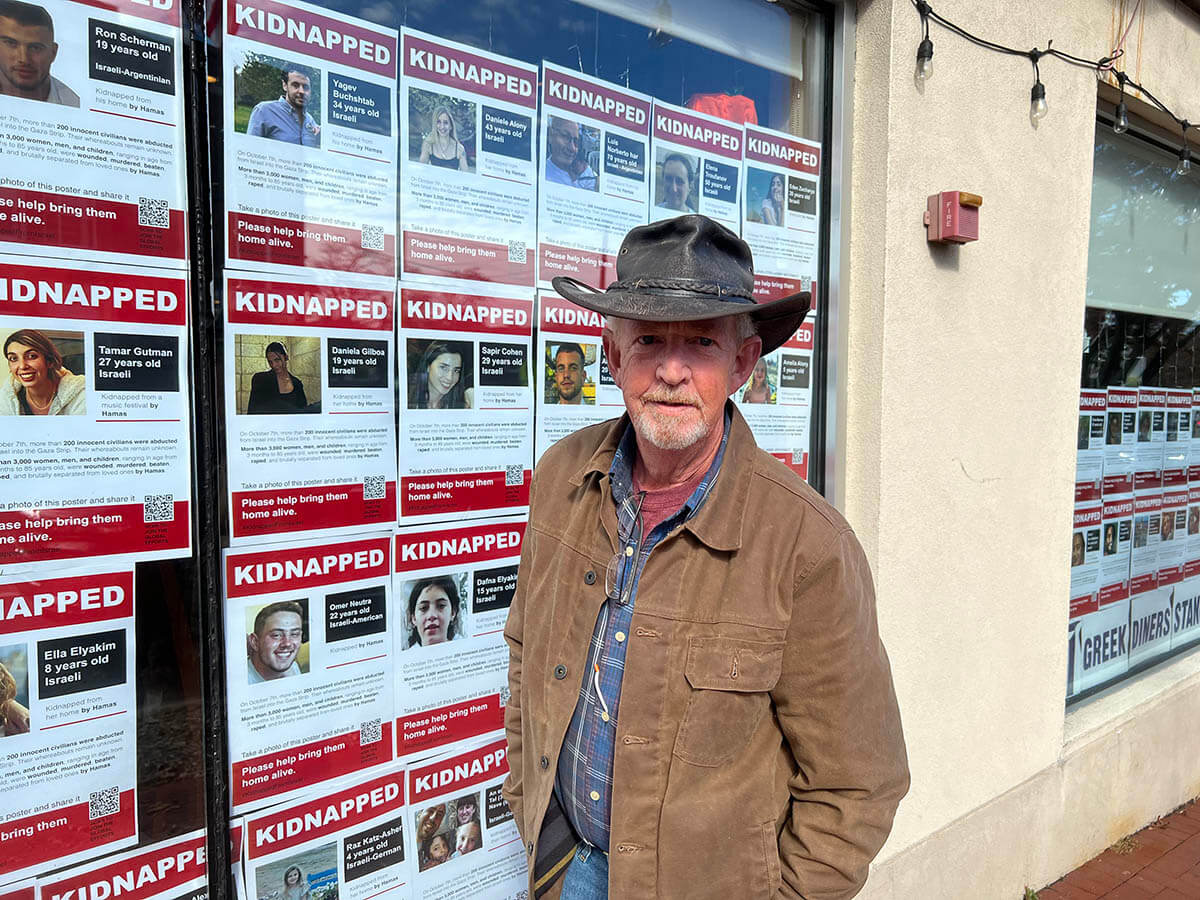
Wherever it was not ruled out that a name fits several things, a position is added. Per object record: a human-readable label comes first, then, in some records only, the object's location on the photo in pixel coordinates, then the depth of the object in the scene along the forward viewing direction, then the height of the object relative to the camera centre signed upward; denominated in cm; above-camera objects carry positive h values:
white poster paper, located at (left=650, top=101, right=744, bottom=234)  265 +80
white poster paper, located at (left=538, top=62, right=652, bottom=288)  242 +71
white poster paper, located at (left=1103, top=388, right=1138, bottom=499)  425 -18
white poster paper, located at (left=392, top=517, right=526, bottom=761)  222 -66
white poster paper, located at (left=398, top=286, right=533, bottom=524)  218 -1
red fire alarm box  275 +65
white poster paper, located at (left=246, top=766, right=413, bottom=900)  198 -114
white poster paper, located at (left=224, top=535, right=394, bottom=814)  193 -67
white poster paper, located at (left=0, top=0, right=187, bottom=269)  161 +54
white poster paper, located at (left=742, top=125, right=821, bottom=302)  284 +69
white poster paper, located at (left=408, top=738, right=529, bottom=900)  226 -124
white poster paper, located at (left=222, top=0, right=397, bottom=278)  188 +63
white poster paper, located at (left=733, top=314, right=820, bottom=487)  287 +1
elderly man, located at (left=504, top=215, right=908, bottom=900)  147 -47
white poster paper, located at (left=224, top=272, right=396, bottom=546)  190 -2
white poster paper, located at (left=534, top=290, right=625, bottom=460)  245 +9
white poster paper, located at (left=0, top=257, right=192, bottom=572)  162 -4
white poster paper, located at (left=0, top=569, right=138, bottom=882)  164 -68
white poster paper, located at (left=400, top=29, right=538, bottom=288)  215 +66
